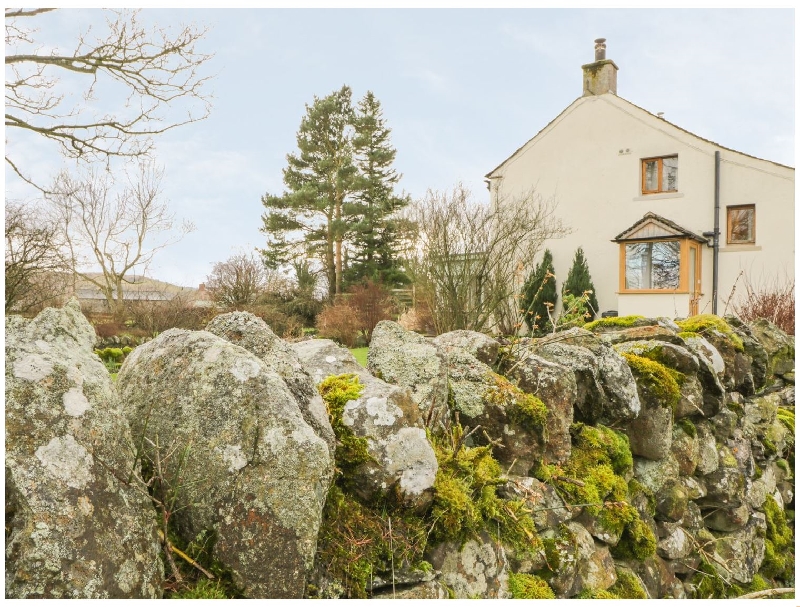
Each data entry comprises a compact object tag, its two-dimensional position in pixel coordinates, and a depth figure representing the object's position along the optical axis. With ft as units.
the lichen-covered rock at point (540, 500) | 8.47
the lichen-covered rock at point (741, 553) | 13.24
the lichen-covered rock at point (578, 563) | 8.29
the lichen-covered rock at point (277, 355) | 6.38
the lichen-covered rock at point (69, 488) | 4.58
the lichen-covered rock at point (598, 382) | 11.24
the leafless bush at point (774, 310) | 29.67
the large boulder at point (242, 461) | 5.31
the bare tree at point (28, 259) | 28.94
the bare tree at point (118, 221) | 52.75
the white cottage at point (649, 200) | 52.47
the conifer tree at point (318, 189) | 92.73
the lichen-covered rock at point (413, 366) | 8.56
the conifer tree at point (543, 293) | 59.06
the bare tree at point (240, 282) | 63.82
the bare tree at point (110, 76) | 27.35
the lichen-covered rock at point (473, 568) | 6.92
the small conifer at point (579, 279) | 58.85
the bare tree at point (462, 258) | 44.62
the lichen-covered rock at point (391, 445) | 6.64
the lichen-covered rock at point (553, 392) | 9.95
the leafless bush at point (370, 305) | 56.70
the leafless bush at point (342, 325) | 53.67
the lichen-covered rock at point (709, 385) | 14.42
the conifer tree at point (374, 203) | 91.45
